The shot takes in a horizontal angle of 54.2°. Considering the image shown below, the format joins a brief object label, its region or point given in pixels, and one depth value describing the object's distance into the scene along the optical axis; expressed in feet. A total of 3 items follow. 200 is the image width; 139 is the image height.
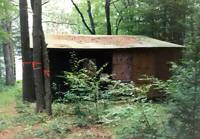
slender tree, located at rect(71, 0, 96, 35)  47.56
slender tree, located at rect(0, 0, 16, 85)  49.13
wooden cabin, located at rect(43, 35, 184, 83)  27.30
